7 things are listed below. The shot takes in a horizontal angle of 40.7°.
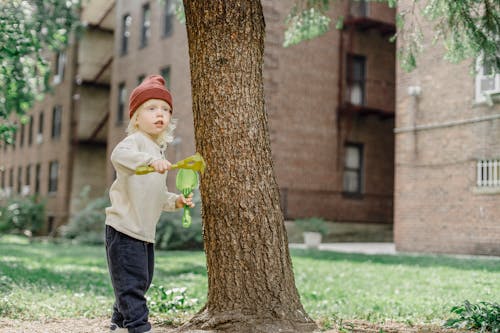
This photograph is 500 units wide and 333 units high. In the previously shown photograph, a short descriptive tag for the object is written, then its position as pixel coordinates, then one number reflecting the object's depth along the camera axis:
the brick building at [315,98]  22.98
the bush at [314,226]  20.45
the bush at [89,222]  23.20
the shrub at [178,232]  18.94
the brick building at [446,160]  15.41
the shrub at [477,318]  4.88
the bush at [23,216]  30.53
